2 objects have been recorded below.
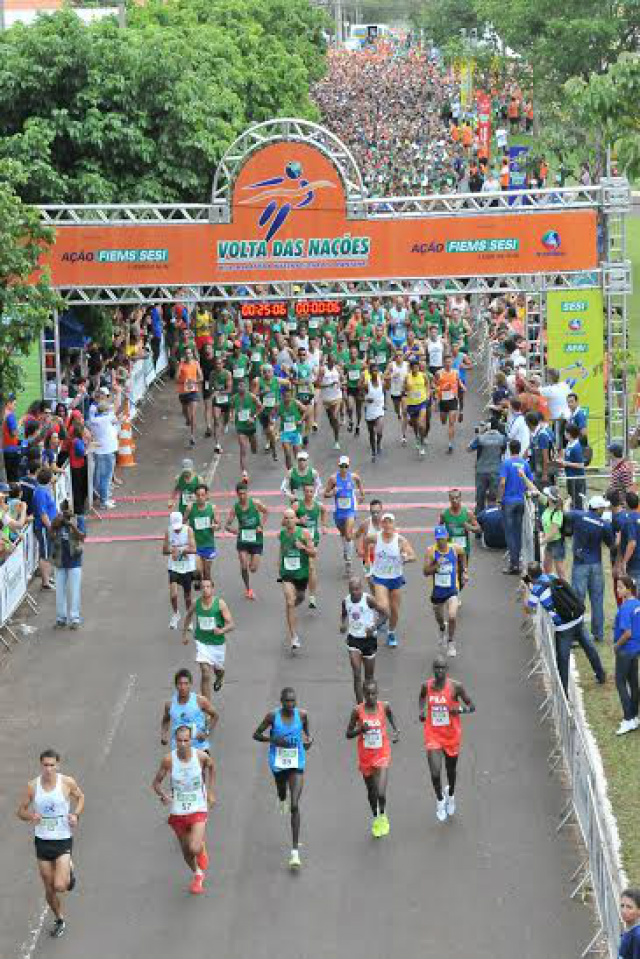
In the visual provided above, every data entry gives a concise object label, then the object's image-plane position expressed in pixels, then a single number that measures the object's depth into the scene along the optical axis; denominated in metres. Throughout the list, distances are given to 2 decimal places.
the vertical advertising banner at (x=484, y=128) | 71.12
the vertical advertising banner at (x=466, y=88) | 81.06
